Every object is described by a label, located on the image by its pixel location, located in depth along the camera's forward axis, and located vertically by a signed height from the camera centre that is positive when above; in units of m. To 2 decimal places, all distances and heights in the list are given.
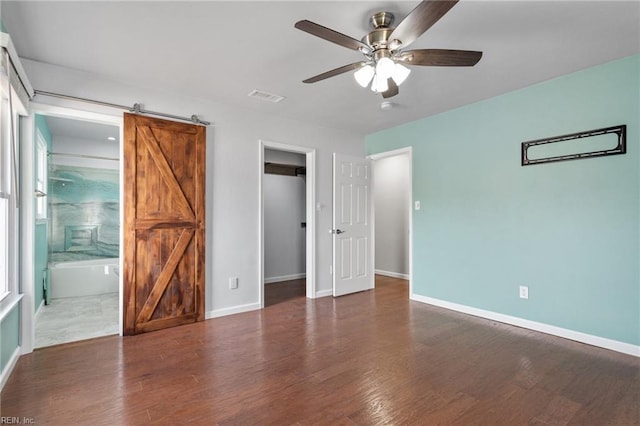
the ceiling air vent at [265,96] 3.49 +1.31
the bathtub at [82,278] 4.57 -0.96
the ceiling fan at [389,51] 1.74 +1.01
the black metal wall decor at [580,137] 2.78 +0.63
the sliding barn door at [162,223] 3.20 -0.11
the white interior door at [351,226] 4.75 -0.21
